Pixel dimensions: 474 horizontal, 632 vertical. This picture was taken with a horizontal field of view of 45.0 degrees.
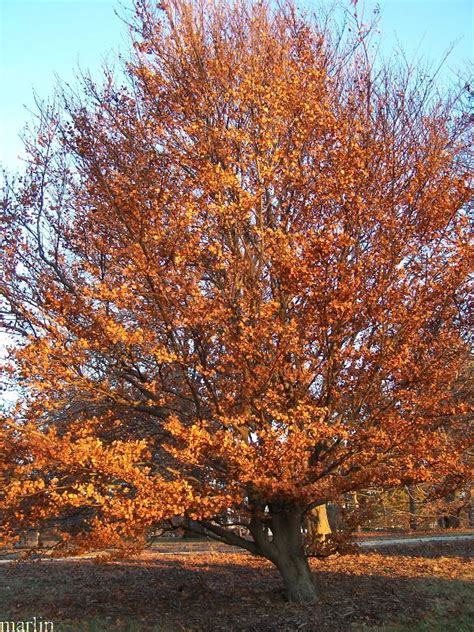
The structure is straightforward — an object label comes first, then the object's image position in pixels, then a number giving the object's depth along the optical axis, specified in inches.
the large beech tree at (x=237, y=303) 264.7
